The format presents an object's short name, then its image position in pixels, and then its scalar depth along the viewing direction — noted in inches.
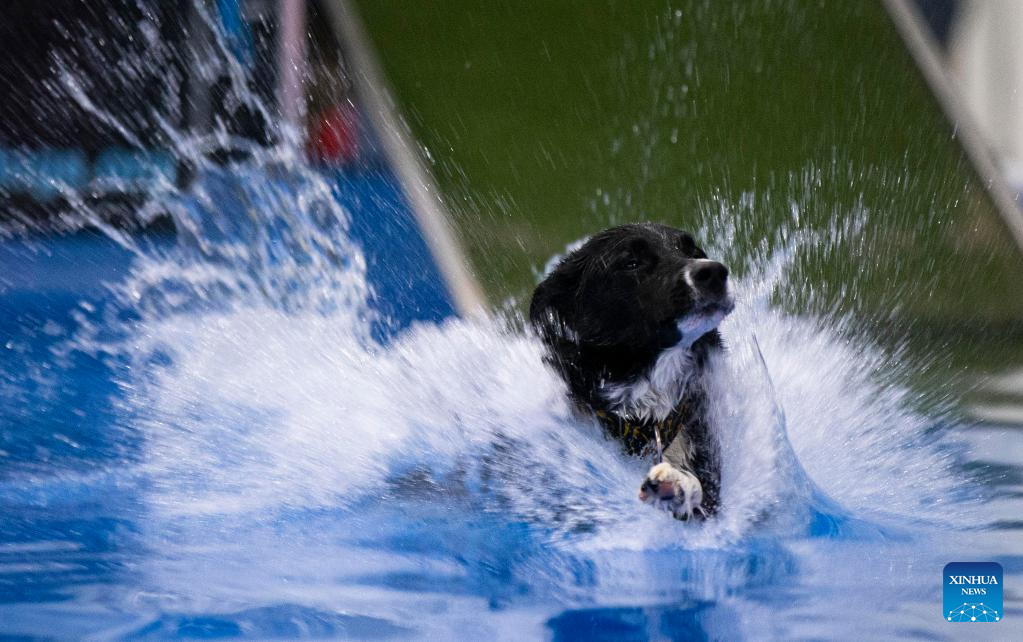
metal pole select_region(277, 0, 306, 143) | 466.3
